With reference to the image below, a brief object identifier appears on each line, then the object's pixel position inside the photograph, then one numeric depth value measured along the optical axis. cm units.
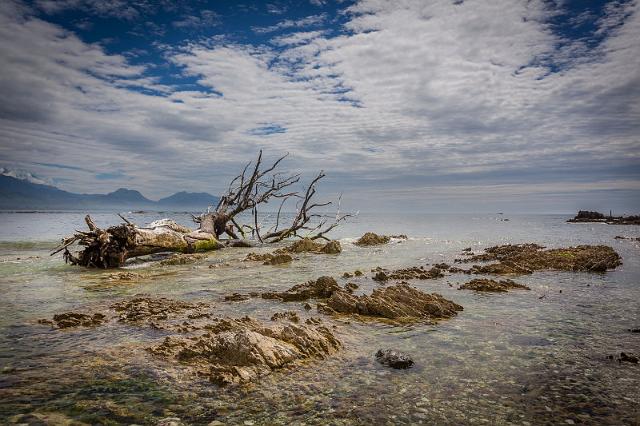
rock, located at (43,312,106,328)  879
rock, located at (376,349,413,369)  655
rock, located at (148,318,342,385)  616
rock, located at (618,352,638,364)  682
